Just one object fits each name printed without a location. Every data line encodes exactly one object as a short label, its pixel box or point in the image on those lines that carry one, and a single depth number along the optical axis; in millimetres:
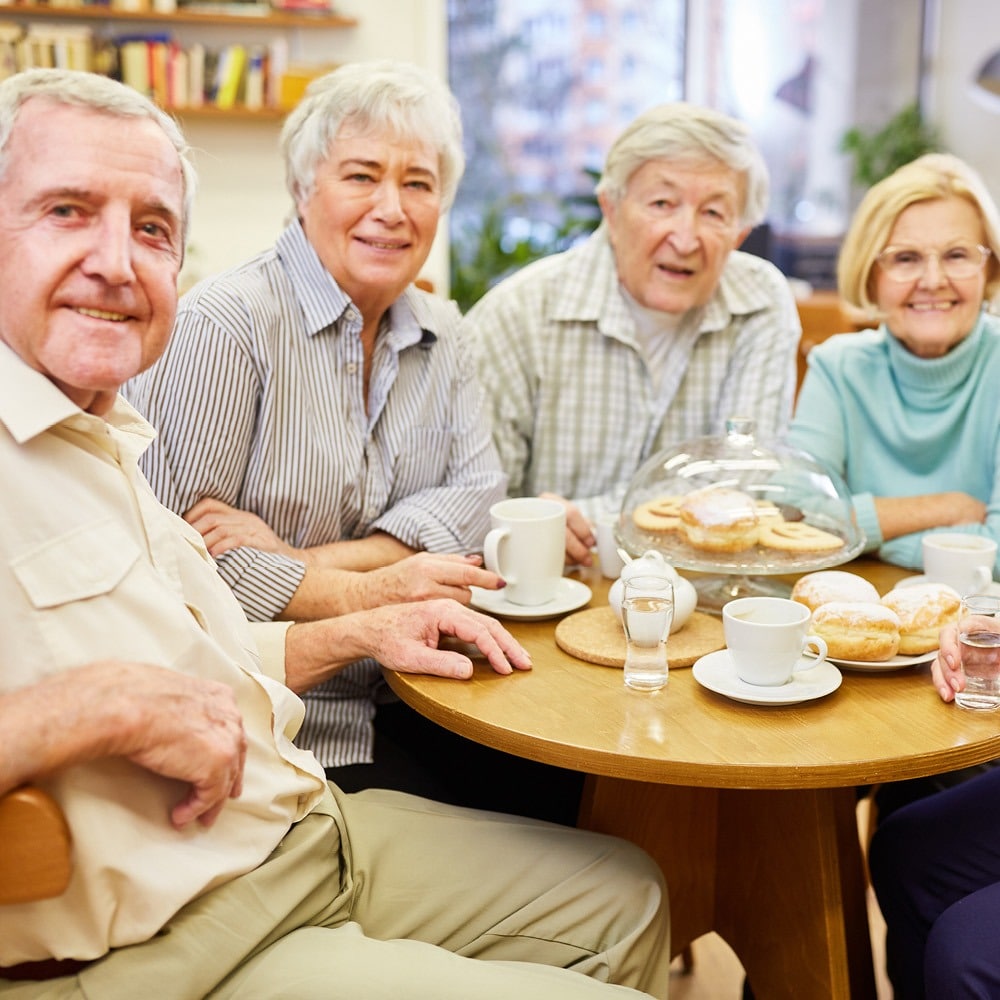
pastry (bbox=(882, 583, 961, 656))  1399
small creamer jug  1464
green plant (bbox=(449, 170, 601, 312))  5102
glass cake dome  1579
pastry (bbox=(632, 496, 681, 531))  1664
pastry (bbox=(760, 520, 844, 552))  1584
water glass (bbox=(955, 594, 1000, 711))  1294
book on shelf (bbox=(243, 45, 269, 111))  4695
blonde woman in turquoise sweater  2006
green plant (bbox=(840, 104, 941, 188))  5906
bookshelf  4473
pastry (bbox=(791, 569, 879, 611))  1454
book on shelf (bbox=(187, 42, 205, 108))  4602
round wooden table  1188
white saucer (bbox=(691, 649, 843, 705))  1288
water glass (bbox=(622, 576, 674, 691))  1352
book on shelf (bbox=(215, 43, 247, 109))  4652
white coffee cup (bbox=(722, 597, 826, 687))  1283
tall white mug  1554
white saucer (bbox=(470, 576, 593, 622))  1574
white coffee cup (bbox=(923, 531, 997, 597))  1575
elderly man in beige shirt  1003
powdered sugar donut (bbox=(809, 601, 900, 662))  1370
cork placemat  1428
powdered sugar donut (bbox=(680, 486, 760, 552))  1579
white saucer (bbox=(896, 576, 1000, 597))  1587
